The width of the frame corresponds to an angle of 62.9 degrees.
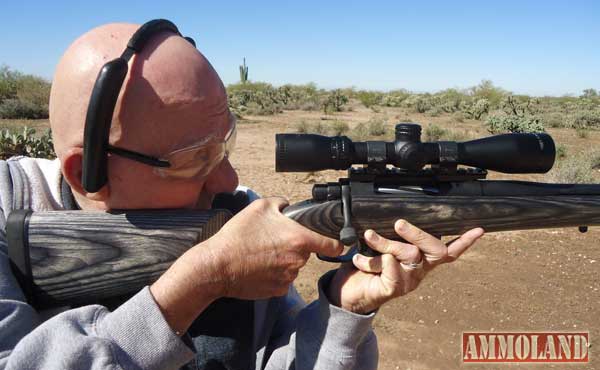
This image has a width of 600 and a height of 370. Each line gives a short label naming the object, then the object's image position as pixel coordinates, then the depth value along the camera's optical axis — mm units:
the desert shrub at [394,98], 36312
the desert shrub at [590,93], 45406
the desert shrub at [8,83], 21800
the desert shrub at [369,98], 35688
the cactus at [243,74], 44750
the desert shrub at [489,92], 33219
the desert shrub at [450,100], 29375
